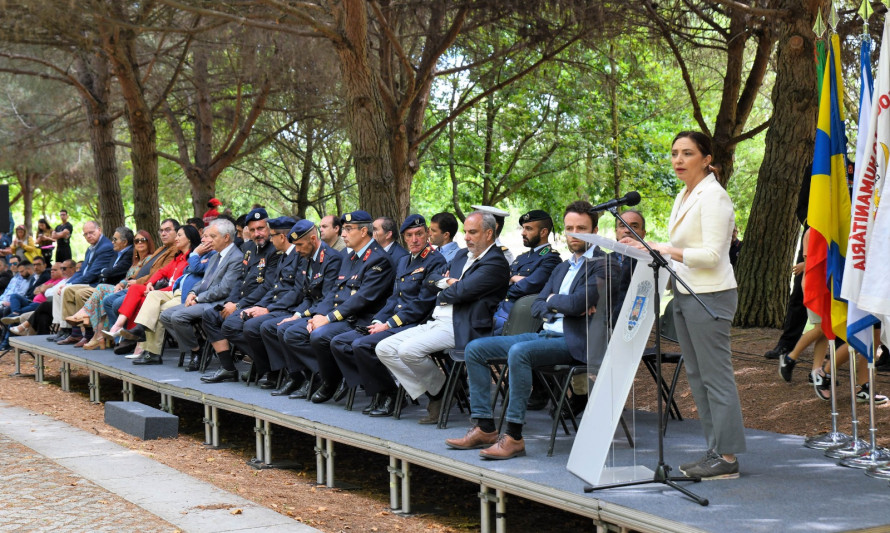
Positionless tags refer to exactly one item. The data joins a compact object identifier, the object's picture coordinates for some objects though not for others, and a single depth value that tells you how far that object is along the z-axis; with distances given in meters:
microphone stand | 4.32
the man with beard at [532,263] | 7.16
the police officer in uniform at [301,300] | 8.13
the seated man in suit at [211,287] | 9.56
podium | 4.68
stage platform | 4.13
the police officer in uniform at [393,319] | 7.08
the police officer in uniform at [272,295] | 8.59
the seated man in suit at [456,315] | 6.47
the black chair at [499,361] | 6.39
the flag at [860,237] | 5.15
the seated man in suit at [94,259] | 12.41
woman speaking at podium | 4.71
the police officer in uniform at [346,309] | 7.64
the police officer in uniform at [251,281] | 9.06
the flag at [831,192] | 5.57
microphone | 4.16
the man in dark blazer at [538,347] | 5.49
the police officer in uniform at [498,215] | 6.91
